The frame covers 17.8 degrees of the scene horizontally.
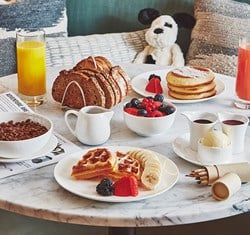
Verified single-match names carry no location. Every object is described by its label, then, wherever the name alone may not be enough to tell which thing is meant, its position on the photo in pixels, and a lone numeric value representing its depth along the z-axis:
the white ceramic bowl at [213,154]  1.47
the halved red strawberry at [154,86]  1.85
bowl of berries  1.60
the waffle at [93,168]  1.42
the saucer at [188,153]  1.51
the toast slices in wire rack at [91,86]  1.71
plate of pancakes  1.80
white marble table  1.33
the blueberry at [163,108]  1.63
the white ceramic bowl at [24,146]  1.46
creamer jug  1.56
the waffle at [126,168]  1.42
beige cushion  2.41
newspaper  1.46
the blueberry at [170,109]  1.62
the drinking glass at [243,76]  1.79
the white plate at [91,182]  1.37
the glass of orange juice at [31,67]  1.79
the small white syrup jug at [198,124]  1.52
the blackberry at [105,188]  1.37
